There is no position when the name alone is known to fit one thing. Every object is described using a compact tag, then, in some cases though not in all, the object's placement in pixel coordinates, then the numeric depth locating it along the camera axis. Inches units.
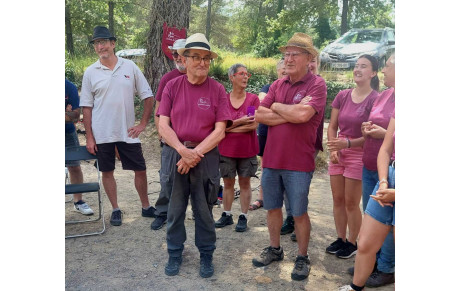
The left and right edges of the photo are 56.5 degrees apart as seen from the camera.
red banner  308.5
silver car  503.8
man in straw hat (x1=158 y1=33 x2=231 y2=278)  142.3
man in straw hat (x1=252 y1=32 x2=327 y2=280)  140.9
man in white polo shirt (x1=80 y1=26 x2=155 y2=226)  188.1
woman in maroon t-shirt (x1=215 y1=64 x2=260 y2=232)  184.5
